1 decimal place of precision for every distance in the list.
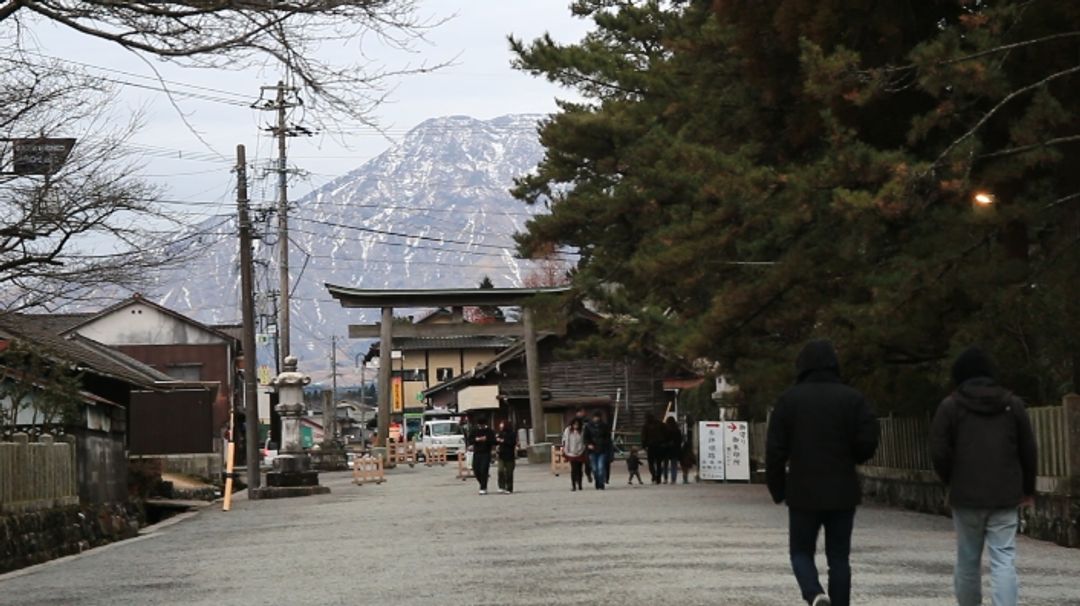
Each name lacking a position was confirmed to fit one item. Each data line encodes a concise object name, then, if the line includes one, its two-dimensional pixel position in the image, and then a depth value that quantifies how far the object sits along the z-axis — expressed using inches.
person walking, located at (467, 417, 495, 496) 1305.4
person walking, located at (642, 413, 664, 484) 1435.8
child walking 1449.3
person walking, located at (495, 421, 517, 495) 1273.4
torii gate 2078.0
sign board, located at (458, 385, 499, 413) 3117.6
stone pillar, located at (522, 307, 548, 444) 2237.9
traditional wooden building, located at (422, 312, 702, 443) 2689.5
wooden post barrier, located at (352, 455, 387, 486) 1775.3
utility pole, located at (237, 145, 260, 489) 1536.7
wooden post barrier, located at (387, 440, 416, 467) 2445.5
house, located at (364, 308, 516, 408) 3902.6
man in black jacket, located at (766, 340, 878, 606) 355.6
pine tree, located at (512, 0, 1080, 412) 713.6
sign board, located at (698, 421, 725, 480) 1368.1
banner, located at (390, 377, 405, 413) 3914.9
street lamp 718.5
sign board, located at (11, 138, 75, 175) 724.0
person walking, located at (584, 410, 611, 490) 1309.1
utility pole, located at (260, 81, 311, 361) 2062.0
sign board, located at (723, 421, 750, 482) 1357.0
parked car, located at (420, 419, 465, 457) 2834.6
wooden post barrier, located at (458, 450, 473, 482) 1784.0
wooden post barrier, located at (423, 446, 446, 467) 2655.0
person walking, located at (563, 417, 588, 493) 1295.5
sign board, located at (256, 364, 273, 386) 3485.2
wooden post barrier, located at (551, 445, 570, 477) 1886.2
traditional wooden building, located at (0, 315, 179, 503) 959.7
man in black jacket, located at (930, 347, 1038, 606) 358.9
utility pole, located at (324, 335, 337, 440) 2869.1
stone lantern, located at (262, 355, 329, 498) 1519.4
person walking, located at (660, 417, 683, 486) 1441.9
